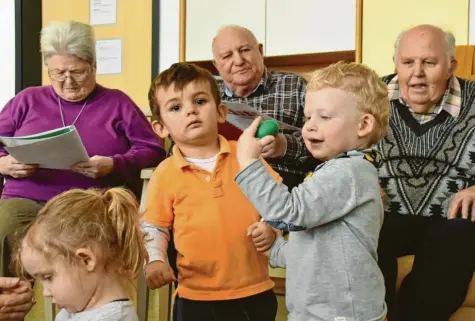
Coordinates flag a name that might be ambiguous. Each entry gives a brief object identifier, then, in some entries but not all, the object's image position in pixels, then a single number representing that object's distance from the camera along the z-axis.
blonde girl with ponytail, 2.46
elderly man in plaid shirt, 3.29
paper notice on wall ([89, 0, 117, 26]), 5.58
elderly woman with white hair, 3.20
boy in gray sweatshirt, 2.49
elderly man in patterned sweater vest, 2.85
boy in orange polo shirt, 2.74
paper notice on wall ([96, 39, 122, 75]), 5.56
